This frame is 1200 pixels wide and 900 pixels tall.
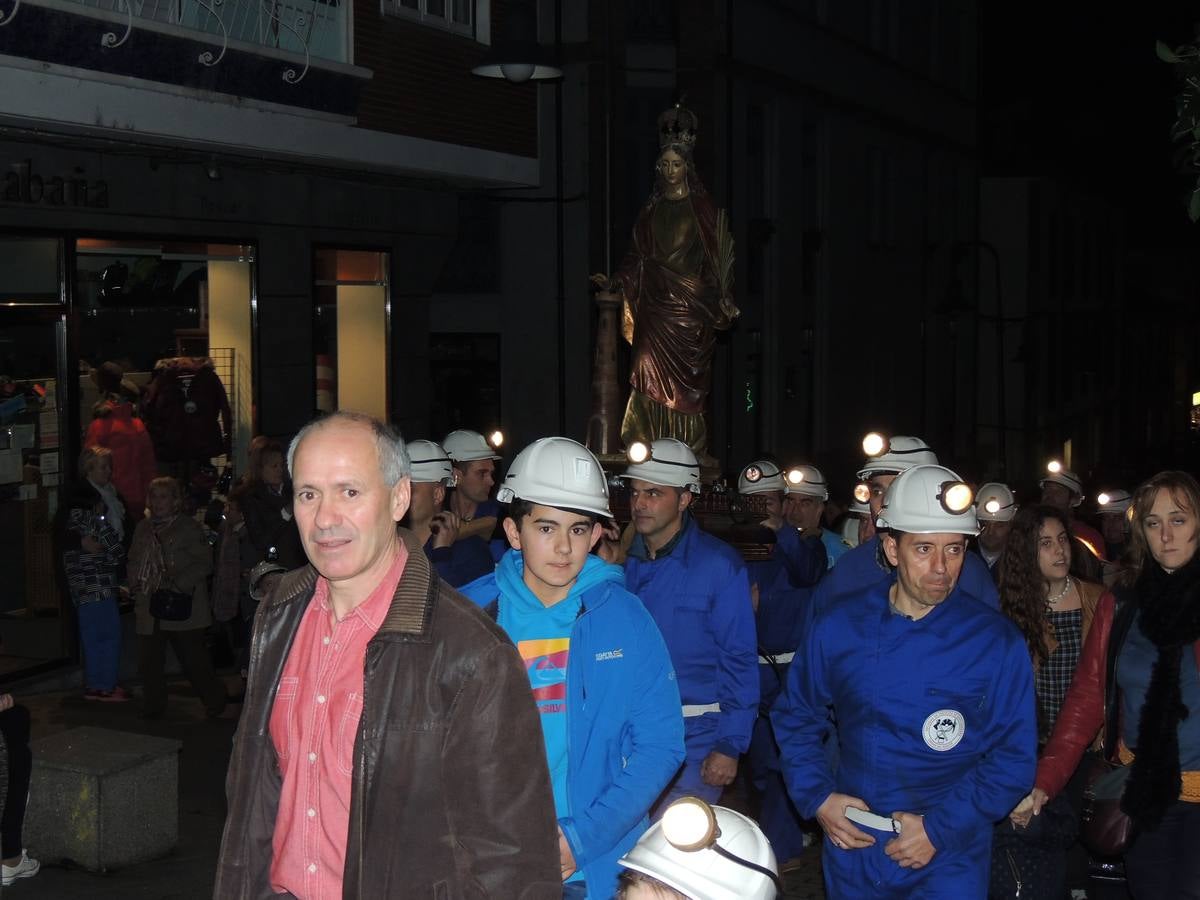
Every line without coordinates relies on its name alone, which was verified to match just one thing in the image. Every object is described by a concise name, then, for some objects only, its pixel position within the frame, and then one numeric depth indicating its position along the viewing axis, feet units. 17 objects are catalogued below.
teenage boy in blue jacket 14.40
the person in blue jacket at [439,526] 21.63
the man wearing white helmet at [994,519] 28.19
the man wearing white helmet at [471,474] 27.14
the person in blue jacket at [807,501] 29.04
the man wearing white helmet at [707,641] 20.56
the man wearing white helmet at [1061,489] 35.14
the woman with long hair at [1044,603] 22.66
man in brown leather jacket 11.09
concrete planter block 25.62
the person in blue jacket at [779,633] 26.63
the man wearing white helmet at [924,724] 16.12
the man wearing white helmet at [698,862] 10.25
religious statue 39.88
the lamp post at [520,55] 38.14
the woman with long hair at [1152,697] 18.35
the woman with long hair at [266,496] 37.81
